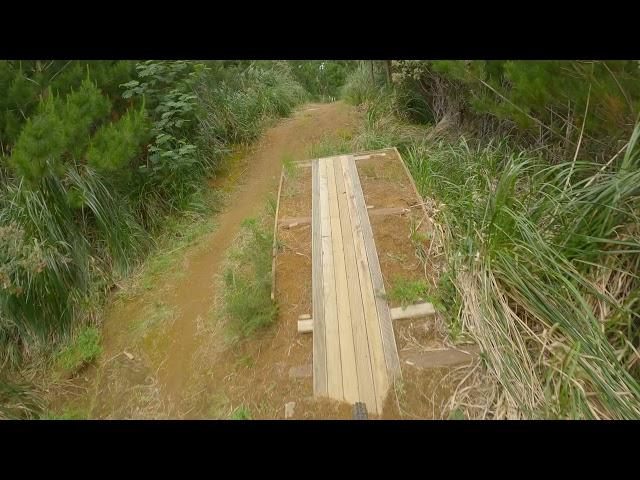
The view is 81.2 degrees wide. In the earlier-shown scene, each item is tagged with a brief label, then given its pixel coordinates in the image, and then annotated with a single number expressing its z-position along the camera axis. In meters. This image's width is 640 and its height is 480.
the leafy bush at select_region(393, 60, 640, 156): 2.35
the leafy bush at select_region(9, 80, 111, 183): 3.21
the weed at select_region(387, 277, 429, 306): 2.74
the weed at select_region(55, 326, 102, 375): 3.13
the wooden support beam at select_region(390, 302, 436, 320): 2.65
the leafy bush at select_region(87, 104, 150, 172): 3.63
